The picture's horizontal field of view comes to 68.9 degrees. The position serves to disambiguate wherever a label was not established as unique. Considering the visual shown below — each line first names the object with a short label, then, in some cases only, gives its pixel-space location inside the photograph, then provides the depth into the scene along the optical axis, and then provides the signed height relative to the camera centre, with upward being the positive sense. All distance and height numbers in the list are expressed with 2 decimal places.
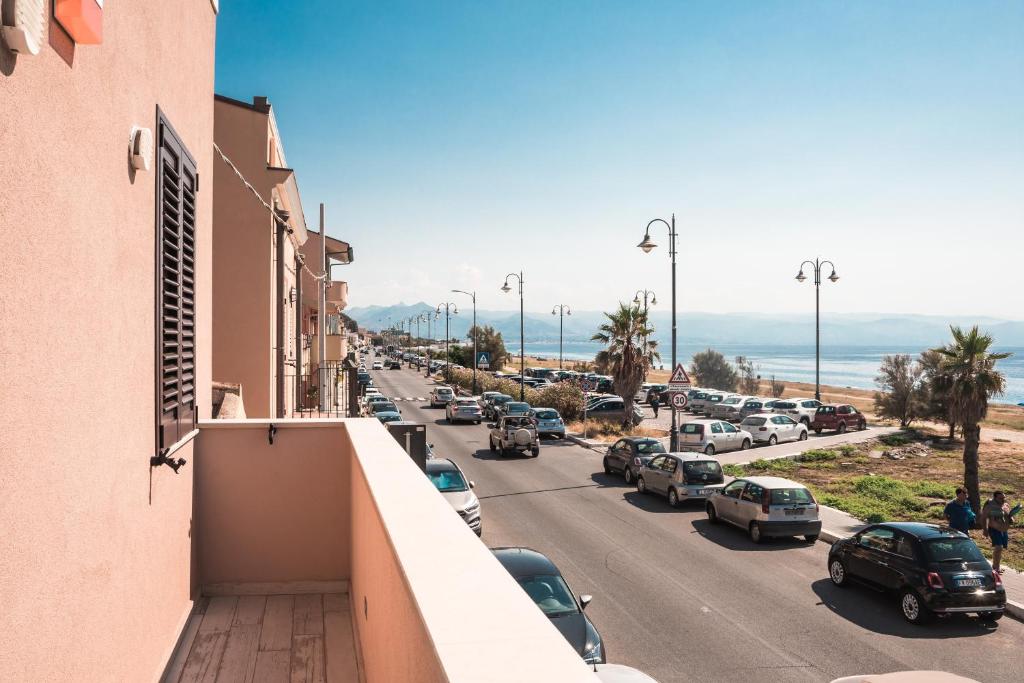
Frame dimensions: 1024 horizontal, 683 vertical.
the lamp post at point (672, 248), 25.47 +3.33
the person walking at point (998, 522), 13.46 -3.23
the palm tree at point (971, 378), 20.70 -0.90
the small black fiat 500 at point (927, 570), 11.02 -3.47
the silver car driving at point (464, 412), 40.28 -3.78
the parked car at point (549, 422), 34.03 -3.65
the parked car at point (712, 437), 29.88 -3.81
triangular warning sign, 23.33 -1.01
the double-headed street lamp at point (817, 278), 40.31 +3.62
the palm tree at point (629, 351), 35.81 -0.36
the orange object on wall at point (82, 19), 2.99 +1.33
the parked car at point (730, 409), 43.44 -3.84
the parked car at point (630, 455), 22.91 -3.50
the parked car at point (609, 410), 40.91 -3.76
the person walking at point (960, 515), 14.10 -3.20
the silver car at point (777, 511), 15.88 -3.58
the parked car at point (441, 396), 48.75 -3.60
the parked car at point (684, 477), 19.58 -3.58
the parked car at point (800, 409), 39.72 -3.51
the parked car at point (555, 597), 8.30 -3.06
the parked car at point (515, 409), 36.81 -3.31
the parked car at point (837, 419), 37.12 -3.71
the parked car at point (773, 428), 32.66 -3.72
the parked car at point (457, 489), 15.06 -3.07
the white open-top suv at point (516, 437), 28.20 -3.61
